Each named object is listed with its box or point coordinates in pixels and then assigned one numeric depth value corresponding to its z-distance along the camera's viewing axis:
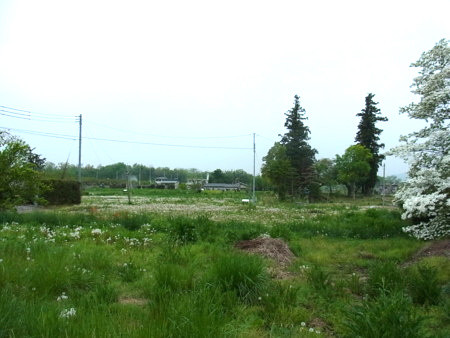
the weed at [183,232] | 11.79
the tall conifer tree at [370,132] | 67.56
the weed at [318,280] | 6.74
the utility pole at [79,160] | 45.16
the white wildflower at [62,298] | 4.88
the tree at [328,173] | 71.95
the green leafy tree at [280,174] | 49.75
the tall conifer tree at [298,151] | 55.44
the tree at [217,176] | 144.75
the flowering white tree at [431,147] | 8.42
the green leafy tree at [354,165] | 62.28
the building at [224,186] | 123.49
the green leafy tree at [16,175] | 12.66
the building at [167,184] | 114.22
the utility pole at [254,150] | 53.19
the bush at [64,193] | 33.22
